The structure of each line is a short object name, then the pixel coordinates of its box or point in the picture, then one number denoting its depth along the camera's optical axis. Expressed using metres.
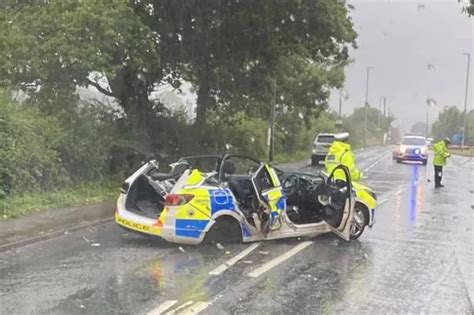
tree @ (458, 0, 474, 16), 12.25
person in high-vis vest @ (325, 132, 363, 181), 11.18
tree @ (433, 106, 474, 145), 95.25
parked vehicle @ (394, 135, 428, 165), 37.94
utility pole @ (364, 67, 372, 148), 80.86
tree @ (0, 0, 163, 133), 15.07
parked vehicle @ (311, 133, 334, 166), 36.06
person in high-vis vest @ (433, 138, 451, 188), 21.09
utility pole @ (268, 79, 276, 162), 28.17
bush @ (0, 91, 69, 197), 12.48
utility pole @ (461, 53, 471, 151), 65.46
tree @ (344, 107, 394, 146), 77.94
